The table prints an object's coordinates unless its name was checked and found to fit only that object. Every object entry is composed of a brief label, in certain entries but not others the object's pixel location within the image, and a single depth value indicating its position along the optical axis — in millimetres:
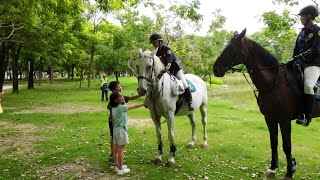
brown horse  6723
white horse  7051
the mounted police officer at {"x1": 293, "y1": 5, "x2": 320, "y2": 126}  6512
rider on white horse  7895
